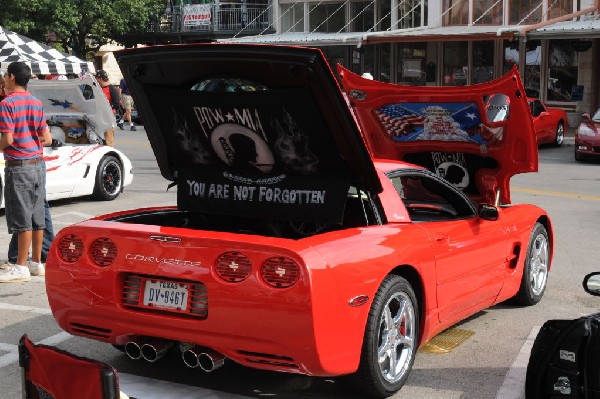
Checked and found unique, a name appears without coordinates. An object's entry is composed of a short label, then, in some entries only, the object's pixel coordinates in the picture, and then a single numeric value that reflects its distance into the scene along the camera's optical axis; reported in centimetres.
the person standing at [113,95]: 2505
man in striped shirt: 813
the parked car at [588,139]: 2033
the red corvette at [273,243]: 496
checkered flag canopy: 1645
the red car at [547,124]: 2383
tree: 4444
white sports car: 1336
